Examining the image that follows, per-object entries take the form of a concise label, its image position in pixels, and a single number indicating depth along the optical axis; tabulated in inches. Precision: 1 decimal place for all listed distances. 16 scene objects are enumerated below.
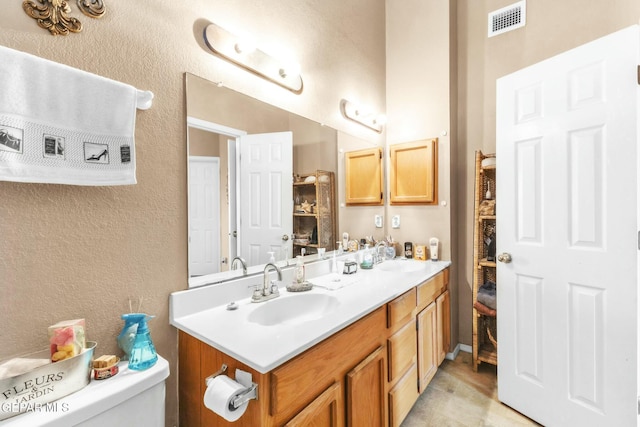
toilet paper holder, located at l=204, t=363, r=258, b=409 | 32.0
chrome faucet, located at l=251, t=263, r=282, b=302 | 53.6
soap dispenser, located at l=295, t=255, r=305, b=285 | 62.2
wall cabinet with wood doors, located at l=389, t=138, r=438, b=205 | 93.2
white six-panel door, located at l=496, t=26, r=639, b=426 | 53.3
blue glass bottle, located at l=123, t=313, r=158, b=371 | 36.5
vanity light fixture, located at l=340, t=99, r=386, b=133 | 85.7
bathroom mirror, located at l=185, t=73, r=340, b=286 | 48.9
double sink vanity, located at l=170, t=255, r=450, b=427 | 35.6
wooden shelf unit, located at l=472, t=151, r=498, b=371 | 85.1
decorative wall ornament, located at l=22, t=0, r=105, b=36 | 33.7
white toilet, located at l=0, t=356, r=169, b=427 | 28.5
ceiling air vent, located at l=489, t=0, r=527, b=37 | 86.2
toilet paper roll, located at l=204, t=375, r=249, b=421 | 31.5
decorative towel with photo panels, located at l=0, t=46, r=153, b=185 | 30.6
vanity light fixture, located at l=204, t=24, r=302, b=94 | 50.8
